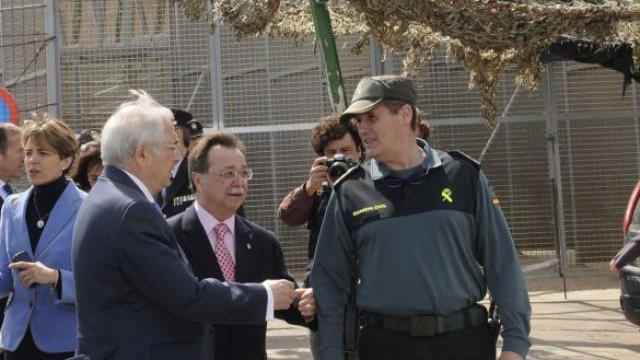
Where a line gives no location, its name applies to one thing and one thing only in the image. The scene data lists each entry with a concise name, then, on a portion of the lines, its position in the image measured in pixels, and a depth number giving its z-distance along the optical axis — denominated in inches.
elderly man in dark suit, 138.2
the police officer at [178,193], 213.9
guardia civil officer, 154.3
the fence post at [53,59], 487.2
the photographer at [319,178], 196.9
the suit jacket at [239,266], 172.9
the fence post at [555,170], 489.1
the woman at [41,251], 194.2
